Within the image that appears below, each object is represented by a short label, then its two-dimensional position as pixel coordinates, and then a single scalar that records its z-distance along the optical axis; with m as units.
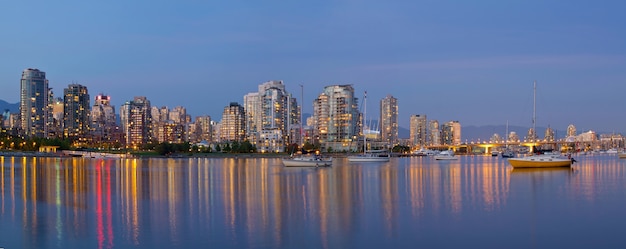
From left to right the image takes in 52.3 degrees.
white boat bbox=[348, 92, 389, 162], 107.13
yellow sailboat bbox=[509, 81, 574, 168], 70.38
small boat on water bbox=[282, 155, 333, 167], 78.25
